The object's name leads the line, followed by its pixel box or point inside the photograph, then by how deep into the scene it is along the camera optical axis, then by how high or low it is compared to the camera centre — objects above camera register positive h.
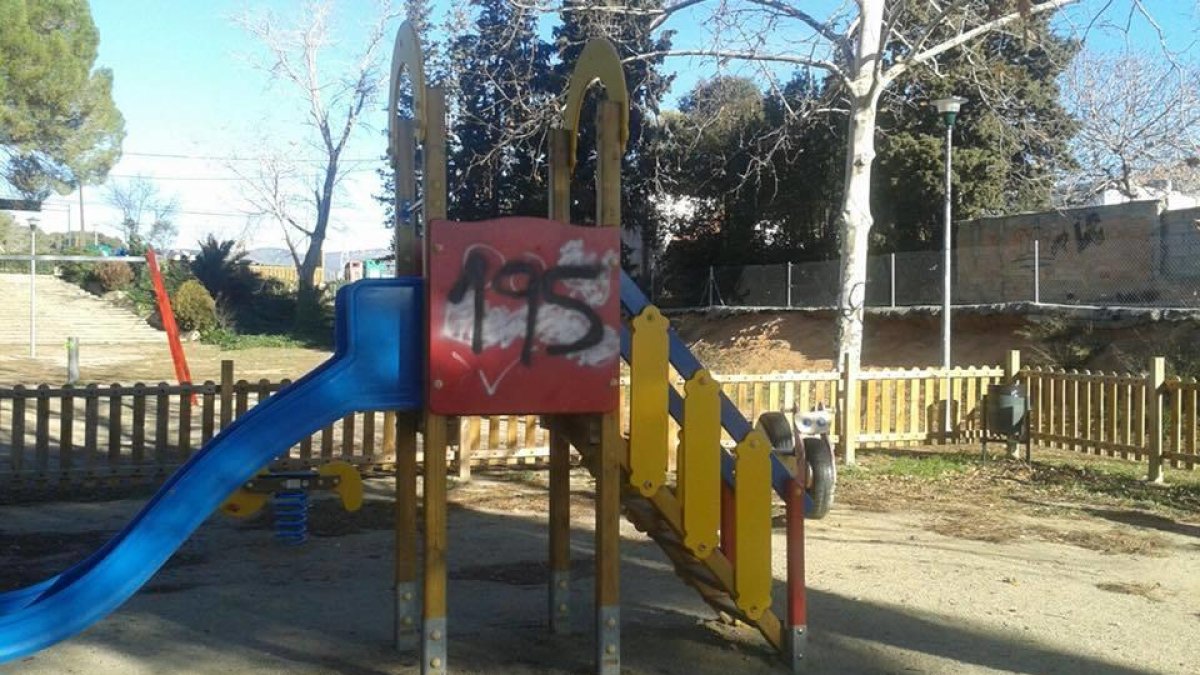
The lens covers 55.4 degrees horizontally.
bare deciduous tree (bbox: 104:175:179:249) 84.68 +9.61
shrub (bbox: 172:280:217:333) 39.62 +1.55
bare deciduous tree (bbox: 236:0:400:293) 47.11 +7.59
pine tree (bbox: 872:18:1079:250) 29.16 +5.43
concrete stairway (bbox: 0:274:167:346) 39.84 +1.22
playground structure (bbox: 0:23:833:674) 5.01 -0.24
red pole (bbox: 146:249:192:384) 16.65 +0.50
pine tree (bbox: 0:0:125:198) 47.72 +11.42
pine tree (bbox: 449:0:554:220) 16.72 +4.80
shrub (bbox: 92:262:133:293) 48.28 +3.22
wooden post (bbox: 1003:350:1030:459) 15.00 -0.09
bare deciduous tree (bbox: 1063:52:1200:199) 29.75 +6.17
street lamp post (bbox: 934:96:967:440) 16.45 +1.71
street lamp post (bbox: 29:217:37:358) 32.15 +0.48
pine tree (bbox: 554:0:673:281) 17.12 +5.03
